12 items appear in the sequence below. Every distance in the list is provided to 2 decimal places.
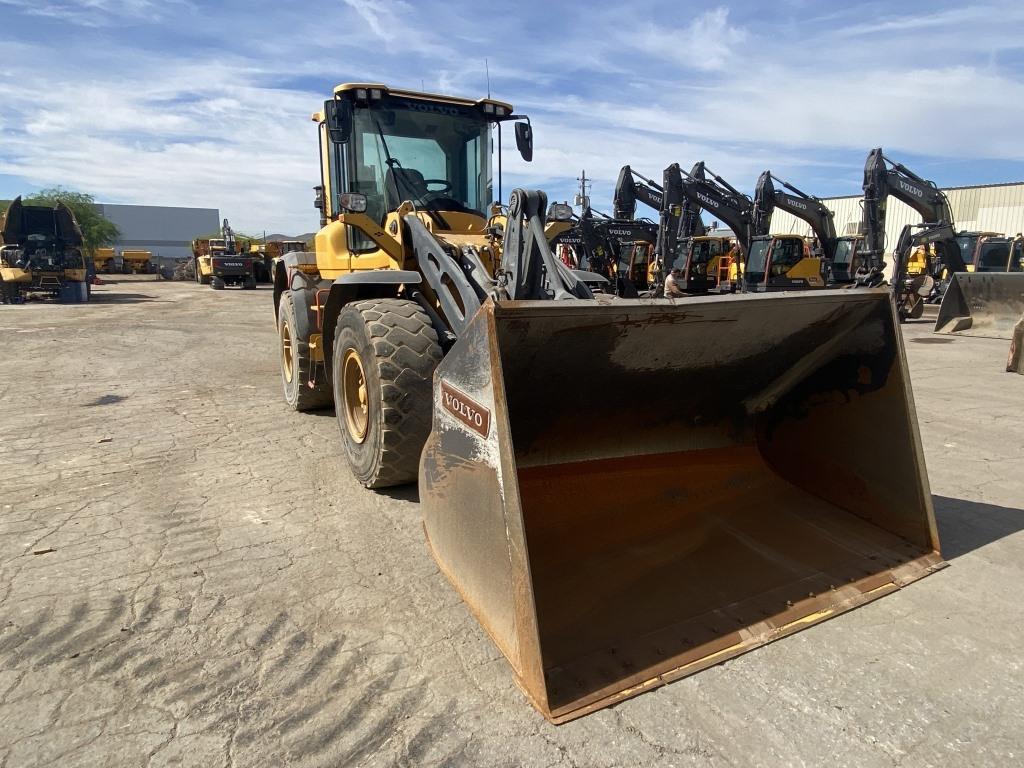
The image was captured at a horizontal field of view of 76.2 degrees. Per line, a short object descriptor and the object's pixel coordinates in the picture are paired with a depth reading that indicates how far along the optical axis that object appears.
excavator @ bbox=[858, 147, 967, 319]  16.92
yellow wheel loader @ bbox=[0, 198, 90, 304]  20.50
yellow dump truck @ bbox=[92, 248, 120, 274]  46.80
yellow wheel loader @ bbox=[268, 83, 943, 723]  2.52
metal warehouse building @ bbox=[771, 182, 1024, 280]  33.03
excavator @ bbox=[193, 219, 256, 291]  30.05
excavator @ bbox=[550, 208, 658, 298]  20.22
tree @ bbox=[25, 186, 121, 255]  48.91
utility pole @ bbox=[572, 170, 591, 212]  21.11
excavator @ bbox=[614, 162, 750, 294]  18.50
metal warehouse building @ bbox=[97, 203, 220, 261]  82.82
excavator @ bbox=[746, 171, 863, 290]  18.34
